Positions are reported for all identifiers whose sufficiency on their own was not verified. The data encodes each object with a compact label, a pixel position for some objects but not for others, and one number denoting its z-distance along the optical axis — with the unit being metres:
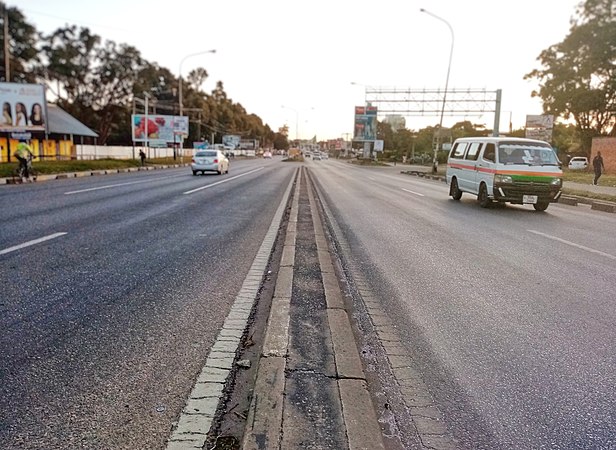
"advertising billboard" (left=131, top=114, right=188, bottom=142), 55.38
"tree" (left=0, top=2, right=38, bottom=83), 48.00
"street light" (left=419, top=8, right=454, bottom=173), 37.59
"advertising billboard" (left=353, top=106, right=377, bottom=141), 63.94
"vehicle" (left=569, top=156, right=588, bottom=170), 47.76
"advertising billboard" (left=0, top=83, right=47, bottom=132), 28.92
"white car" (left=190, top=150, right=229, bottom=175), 27.92
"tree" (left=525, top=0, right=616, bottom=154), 43.16
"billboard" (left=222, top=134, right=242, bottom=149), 109.28
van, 12.51
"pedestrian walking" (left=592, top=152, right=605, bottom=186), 23.84
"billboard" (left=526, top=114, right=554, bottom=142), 27.02
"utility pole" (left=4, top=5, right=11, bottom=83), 28.42
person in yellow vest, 19.53
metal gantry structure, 48.72
